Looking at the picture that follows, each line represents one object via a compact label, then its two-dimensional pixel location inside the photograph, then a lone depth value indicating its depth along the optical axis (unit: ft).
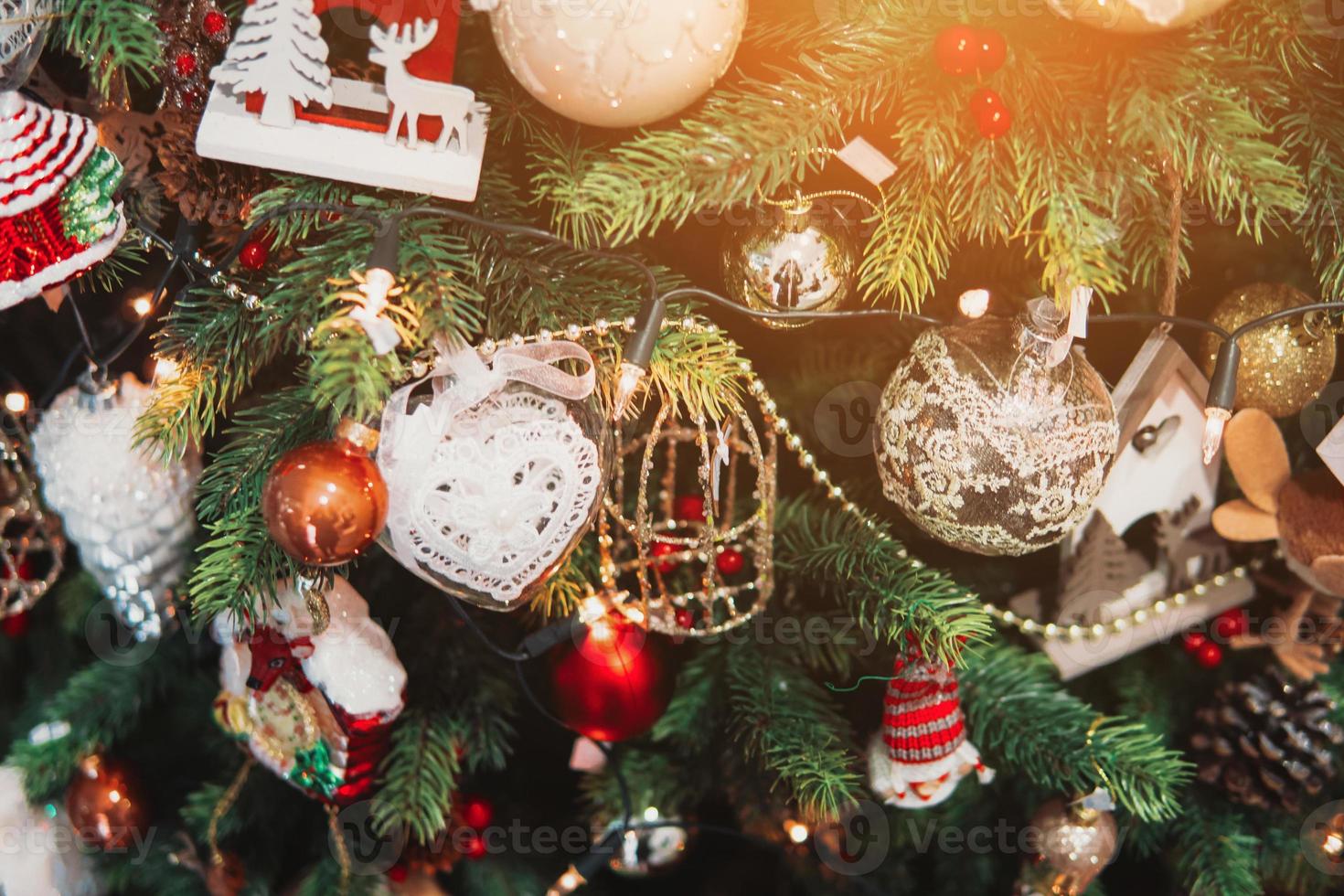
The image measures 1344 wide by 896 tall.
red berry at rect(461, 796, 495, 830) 3.37
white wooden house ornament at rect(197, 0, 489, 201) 2.13
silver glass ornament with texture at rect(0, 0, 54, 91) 2.26
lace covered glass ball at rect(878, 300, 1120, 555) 2.16
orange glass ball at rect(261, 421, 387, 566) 1.89
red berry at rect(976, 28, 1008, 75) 1.90
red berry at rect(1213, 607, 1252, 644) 3.17
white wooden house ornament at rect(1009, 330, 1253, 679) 2.81
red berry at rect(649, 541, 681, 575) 3.07
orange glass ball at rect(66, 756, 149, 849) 3.43
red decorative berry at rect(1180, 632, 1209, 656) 3.21
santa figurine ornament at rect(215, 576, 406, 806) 2.76
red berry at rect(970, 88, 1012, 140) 1.94
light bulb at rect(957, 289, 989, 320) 2.29
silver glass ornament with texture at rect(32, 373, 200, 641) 2.91
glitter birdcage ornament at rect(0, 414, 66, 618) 3.24
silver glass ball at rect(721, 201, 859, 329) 2.39
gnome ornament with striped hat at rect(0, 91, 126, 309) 2.29
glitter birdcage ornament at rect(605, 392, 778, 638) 2.70
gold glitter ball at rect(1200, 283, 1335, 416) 2.65
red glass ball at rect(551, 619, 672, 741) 2.73
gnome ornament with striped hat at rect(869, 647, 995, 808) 2.80
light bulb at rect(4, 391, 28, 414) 3.09
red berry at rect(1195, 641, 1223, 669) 3.22
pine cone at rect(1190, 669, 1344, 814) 3.05
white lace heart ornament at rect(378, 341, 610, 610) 2.05
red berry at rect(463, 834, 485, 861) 3.42
